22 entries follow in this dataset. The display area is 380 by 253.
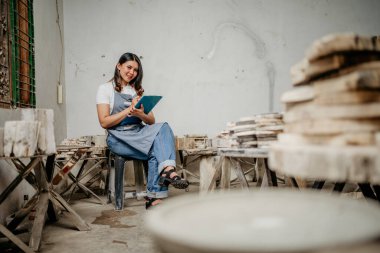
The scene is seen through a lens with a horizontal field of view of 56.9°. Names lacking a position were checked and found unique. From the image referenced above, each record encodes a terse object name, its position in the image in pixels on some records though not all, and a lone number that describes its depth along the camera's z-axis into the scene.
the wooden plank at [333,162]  0.83
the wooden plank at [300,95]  1.12
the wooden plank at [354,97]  0.95
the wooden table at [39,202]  2.35
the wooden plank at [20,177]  2.34
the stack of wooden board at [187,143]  5.00
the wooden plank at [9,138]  2.18
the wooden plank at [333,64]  1.03
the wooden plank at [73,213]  2.88
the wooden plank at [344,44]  0.98
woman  3.65
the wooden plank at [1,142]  2.20
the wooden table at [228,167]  2.02
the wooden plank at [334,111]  0.94
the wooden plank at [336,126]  0.94
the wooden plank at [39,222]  2.36
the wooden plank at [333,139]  0.92
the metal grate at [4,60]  3.21
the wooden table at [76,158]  3.52
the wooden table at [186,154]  4.58
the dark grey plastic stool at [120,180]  3.74
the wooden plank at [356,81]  0.92
